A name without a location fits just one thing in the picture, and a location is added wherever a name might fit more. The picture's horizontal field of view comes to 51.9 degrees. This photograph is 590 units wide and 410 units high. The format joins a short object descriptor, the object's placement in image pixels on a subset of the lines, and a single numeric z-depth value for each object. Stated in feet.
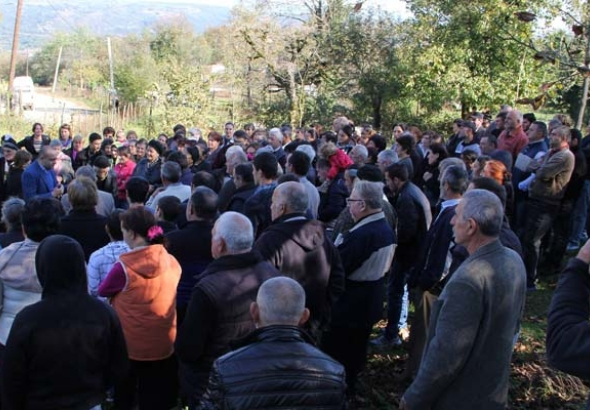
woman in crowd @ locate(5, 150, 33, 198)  26.78
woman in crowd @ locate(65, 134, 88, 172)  35.04
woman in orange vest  12.96
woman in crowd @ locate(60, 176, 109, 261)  16.28
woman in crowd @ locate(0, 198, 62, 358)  12.08
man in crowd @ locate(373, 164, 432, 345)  18.94
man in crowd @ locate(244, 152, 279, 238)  18.21
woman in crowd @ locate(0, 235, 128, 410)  9.59
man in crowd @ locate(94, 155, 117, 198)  26.45
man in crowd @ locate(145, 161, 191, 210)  20.34
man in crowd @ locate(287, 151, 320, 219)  20.35
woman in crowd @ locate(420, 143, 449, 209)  25.72
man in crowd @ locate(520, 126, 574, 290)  23.50
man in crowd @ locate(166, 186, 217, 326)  14.53
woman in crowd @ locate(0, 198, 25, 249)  14.52
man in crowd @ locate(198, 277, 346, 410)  7.59
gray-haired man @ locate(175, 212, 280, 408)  10.84
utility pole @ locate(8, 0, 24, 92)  95.30
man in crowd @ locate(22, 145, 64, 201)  24.54
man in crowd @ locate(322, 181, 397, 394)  15.48
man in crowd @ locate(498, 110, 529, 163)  29.25
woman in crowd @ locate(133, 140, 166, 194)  27.63
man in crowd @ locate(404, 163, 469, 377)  15.17
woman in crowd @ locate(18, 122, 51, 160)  38.34
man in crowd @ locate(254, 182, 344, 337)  13.89
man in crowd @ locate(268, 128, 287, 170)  32.96
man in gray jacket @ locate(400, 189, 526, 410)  9.60
